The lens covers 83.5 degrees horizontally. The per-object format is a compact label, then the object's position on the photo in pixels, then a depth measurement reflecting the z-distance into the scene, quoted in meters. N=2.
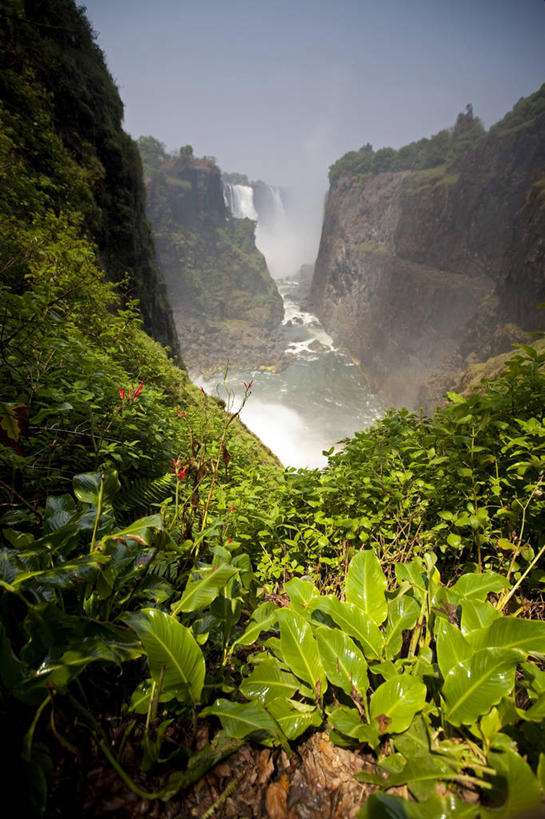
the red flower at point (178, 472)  1.33
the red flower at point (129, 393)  2.65
